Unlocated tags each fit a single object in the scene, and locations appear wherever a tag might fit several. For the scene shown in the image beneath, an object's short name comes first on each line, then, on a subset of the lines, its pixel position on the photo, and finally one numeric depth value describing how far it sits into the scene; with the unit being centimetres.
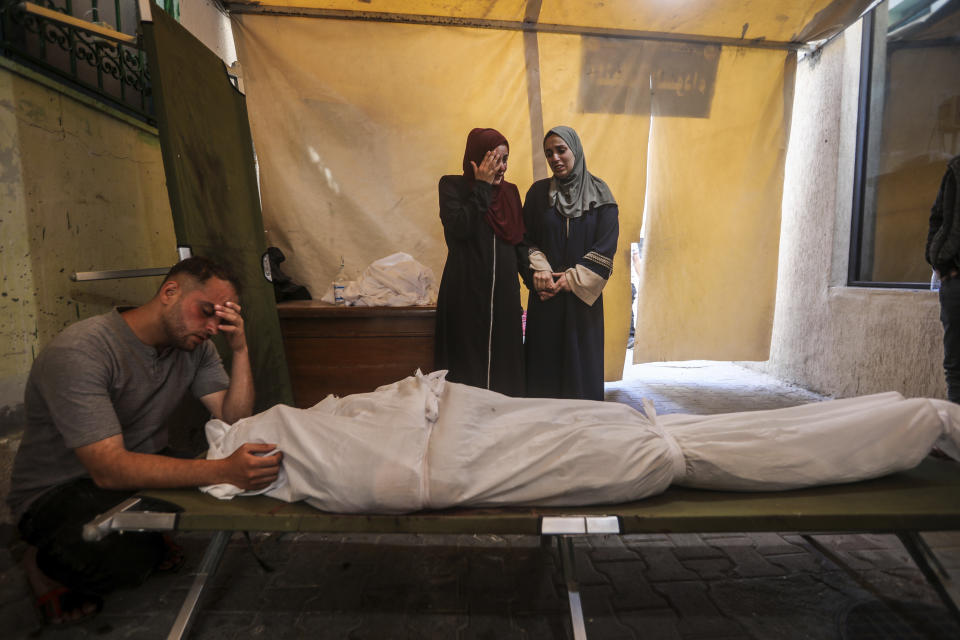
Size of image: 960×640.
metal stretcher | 124
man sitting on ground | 135
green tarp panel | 221
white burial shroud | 129
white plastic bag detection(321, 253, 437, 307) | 333
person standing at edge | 237
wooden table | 319
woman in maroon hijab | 265
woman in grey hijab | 262
